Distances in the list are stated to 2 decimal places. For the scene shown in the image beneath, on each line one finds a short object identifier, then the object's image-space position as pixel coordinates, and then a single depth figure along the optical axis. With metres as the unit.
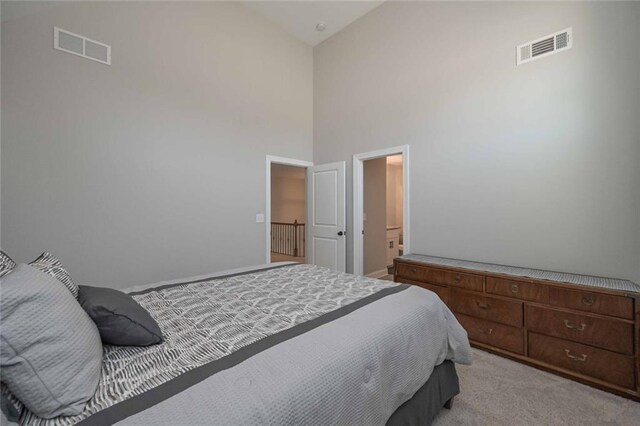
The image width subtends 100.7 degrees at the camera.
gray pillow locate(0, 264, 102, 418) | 0.70
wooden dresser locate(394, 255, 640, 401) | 1.81
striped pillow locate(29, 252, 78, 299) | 1.09
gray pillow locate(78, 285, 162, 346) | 1.04
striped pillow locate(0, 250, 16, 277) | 0.93
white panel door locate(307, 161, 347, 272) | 3.99
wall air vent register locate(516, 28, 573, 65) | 2.32
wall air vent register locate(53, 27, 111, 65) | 2.36
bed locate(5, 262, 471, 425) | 0.78
